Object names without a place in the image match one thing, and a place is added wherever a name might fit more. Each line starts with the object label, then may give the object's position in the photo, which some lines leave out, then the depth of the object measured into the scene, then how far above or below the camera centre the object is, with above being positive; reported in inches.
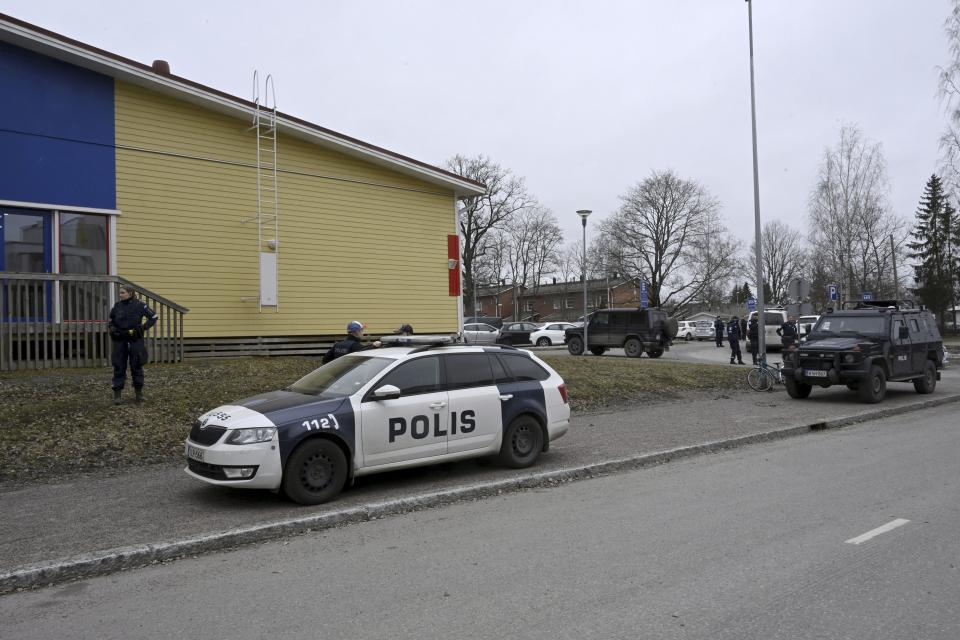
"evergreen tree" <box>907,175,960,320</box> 2004.2 +206.9
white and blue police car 254.4 -36.6
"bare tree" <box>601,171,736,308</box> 2276.1 +275.5
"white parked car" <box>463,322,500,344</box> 1480.1 -13.3
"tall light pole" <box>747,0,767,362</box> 659.4 +92.6
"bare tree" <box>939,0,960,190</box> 1028.5 +303.5
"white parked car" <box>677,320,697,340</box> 1967.3 -18.7
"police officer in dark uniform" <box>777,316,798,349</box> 716.7 -10.8
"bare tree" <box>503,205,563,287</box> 2664.9 +299.0
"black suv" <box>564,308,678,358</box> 1031.6 -9.4
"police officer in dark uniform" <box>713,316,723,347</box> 1343.5 -12.0
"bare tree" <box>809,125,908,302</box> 1560.0 +213.1
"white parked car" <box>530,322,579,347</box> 1531.7 -22.3
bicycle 642.8 -51.0
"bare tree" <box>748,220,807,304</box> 3152.1 +277.0
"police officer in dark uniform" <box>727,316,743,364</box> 908.3 -16.3
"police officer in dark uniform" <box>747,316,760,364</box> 1001.5 -18.7
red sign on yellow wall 747.4 +69.9
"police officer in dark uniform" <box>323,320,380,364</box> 382.9 -8.4
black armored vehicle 557.3 -26.6
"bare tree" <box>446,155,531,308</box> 2192.4 +356.4
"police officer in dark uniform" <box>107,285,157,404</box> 374.6 -0.9
